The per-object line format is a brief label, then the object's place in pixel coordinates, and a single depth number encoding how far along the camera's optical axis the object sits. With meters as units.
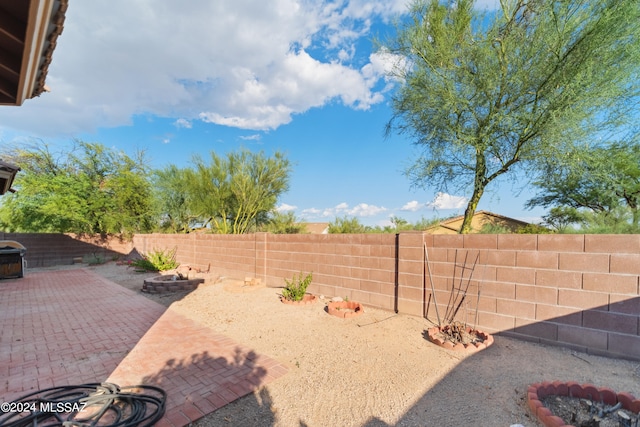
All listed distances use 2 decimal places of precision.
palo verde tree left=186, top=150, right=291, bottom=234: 15.59
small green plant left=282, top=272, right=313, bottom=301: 6.42
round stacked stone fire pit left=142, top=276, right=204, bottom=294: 7.79
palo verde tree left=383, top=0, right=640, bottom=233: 5.89
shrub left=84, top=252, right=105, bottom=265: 14.42
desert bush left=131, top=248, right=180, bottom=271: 11.06
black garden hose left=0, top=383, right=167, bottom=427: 2.35
